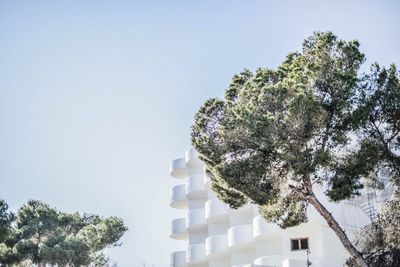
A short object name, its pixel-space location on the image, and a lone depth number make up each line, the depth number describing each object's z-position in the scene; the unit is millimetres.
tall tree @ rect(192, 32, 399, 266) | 15641
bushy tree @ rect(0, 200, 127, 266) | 36375
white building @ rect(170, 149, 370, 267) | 25656
